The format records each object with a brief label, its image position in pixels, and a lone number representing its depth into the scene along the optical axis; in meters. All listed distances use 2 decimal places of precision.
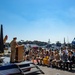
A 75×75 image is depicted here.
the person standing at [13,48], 4.86
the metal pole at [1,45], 4.72
